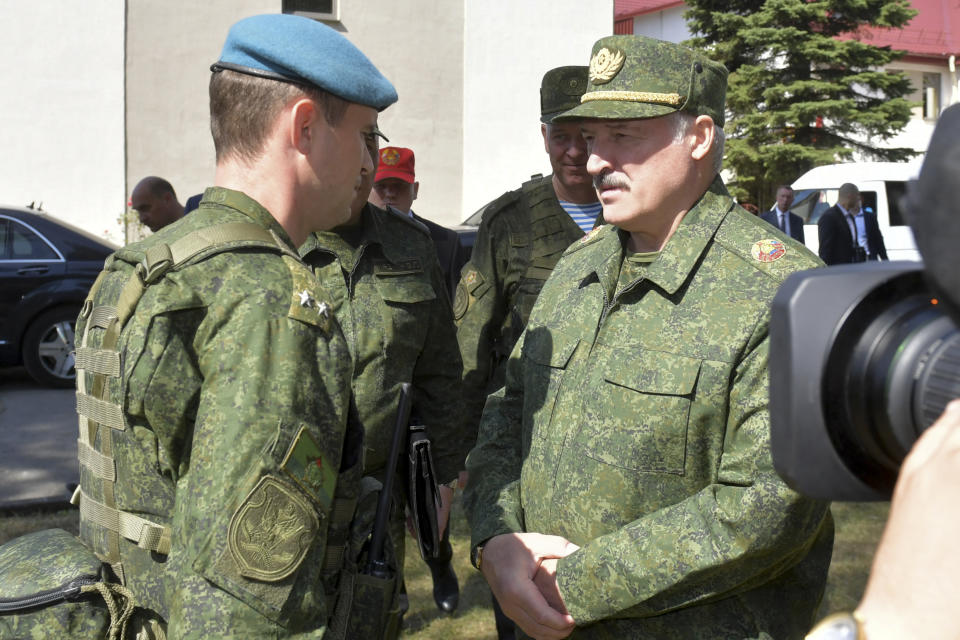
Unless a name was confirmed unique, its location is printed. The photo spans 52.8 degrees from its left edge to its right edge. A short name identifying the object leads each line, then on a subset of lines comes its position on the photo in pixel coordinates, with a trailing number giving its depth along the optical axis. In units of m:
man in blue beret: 1.47
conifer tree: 23.80
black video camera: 0.97
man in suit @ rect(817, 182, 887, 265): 12.91
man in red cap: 5.32
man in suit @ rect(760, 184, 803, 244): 15.27
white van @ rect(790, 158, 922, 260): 15.90
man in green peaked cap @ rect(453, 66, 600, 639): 4.00
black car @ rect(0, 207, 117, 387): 8.70
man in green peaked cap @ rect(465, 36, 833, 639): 1.94
